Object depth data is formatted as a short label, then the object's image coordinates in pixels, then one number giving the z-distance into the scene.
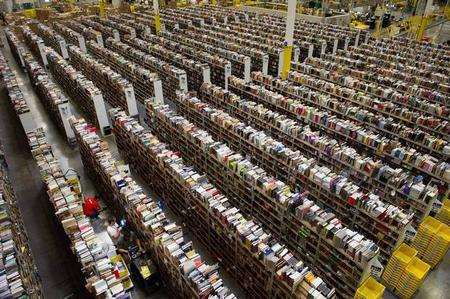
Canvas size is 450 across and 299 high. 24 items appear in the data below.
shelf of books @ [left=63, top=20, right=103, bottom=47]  28.58
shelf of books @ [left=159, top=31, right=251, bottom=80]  20.97
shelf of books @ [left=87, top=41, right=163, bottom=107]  18.16
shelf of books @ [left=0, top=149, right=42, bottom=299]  6.91
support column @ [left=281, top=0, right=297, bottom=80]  17.61
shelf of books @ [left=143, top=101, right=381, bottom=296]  8.23
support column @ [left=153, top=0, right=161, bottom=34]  28.36
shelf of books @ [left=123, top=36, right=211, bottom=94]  19.72
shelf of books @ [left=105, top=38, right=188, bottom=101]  18.64
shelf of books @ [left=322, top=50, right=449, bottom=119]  16.12
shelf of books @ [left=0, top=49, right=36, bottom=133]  14.83
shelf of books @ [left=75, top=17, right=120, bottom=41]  30.61
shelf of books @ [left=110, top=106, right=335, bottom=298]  7.63
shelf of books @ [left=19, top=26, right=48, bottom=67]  25.92
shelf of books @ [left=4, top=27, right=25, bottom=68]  25.81
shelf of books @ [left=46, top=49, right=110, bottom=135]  16.25
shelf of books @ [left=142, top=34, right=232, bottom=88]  20.23
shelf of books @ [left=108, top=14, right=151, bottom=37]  31.25
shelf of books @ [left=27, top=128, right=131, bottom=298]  7.64
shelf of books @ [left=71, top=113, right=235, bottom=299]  7.54
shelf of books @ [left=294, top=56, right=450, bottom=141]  14.34
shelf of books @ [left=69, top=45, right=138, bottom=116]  17.25
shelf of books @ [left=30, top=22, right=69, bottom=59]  26.69
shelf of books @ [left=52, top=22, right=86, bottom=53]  27.73
